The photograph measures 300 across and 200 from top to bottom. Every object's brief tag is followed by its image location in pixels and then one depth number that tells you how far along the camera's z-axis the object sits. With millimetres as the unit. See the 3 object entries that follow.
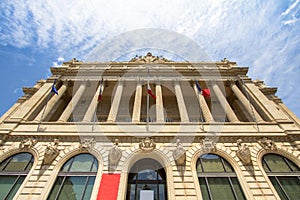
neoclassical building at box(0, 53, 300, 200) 11891
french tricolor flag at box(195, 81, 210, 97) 17959
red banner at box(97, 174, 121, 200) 11117
